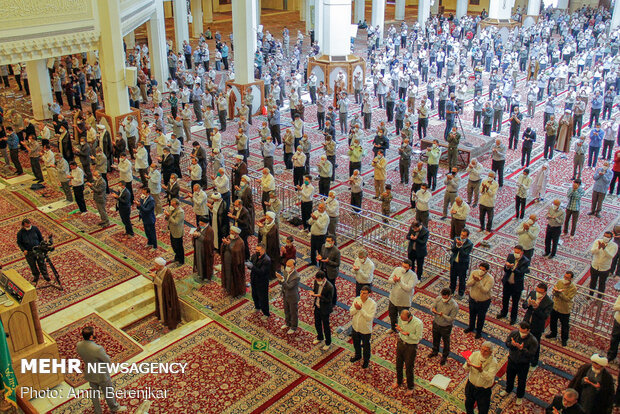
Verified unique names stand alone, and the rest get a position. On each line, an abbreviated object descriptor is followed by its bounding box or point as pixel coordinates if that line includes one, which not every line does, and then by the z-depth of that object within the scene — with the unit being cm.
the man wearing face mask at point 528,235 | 938
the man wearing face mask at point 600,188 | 1127
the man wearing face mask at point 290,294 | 821
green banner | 625
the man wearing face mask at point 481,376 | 647
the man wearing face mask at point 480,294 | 802
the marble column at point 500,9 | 3098
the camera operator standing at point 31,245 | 967
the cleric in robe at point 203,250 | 952
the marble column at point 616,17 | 2959
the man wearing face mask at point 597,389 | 630
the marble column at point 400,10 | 3934
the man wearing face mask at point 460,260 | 898
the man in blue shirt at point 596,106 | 1686
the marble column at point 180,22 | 2580
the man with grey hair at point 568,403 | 588
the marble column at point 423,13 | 3341
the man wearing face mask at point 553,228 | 1013
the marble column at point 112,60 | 1484
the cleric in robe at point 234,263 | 915
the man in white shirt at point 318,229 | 991
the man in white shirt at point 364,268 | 852
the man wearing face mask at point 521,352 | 685
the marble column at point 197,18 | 3248
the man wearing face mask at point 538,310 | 761
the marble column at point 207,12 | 3844
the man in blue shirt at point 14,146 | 1388
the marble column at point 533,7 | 3397
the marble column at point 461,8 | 3741
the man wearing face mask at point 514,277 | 838
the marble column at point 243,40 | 1806
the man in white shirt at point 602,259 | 880
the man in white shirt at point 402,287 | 806
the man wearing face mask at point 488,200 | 1097
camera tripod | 975
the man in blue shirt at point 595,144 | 1398
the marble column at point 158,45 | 2139
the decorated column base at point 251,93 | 1862
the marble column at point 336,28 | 2106
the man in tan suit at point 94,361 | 674
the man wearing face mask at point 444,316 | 750
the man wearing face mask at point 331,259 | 886
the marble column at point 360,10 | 3900
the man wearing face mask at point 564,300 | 788
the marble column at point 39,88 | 1804
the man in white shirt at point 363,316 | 738
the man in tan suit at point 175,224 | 1001
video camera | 959
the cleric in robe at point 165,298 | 862
